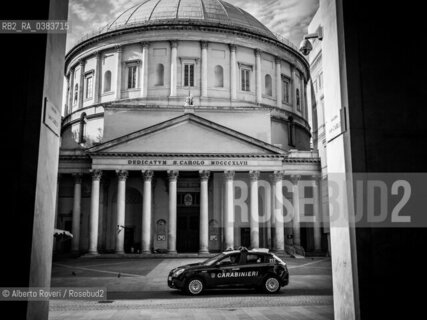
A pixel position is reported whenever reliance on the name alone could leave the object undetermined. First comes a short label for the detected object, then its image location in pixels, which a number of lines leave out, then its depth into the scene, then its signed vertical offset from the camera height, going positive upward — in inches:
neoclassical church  1562.5 +321.8
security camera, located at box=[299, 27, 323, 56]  329.9 +146.1
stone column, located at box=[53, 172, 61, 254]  1650.3 +11.2
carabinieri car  647.1 -72.1
